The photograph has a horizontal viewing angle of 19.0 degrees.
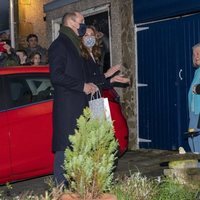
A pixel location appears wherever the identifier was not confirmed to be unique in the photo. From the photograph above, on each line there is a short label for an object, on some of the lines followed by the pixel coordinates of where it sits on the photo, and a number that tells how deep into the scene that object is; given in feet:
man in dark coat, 19.25
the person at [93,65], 20.01
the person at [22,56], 37.96
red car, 23.27
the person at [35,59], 35.53
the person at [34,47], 39.10
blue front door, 31.24
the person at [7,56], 33.85
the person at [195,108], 22.36
